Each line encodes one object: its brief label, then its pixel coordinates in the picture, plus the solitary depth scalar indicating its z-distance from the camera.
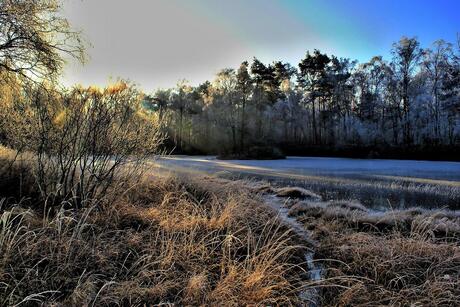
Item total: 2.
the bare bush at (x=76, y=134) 5.95
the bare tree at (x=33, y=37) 8.20
